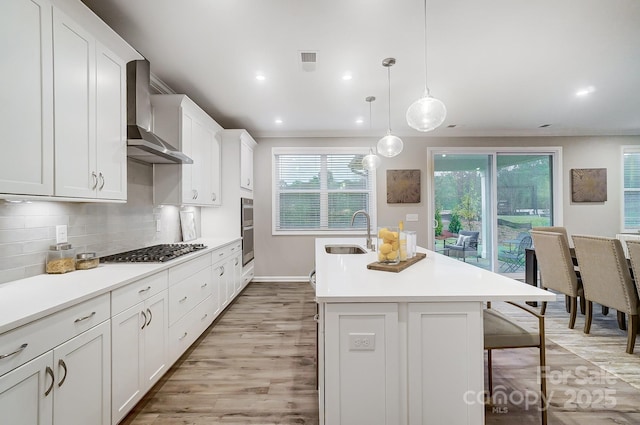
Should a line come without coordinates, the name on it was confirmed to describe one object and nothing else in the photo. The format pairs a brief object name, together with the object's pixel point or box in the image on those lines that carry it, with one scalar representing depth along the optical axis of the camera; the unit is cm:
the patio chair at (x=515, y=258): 499
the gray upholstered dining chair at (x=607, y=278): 236
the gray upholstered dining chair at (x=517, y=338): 146
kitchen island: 126
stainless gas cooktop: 201
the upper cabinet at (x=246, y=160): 408
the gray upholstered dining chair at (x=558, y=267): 285
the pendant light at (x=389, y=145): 283
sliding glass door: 501
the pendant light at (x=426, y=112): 190
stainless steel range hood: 211
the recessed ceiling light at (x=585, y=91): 323
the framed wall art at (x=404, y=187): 488
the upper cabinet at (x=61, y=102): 125
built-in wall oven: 412
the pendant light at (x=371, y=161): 341
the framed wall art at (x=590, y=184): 490
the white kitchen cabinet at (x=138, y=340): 149
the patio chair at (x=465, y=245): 500
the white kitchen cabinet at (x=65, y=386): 100
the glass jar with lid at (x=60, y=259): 167
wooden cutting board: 173
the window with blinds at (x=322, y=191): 494
